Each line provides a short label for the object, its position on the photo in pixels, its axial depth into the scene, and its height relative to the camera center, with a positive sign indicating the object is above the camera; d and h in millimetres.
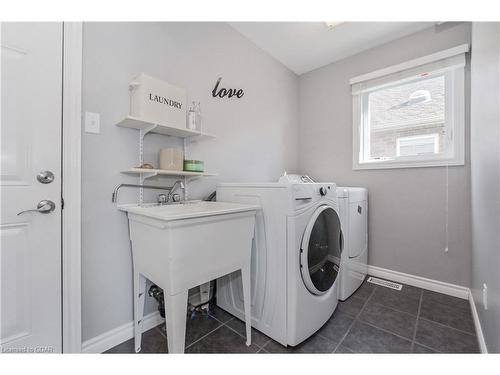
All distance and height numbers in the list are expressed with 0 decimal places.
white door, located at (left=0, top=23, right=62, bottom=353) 915 -2
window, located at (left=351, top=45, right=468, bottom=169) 1807 +750
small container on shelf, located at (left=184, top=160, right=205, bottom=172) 1418 +150
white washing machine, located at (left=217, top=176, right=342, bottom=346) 1169 -437
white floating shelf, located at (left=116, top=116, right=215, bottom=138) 1161 +372
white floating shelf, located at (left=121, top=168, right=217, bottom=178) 1166 +93
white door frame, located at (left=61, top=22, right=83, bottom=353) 1043 +4
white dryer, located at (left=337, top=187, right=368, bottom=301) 1696 -442
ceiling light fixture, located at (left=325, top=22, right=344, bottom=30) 1817 +1463
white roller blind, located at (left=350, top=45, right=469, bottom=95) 1771 +1148
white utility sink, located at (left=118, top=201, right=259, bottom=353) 885 -311
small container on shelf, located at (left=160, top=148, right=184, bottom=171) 1327 +186
